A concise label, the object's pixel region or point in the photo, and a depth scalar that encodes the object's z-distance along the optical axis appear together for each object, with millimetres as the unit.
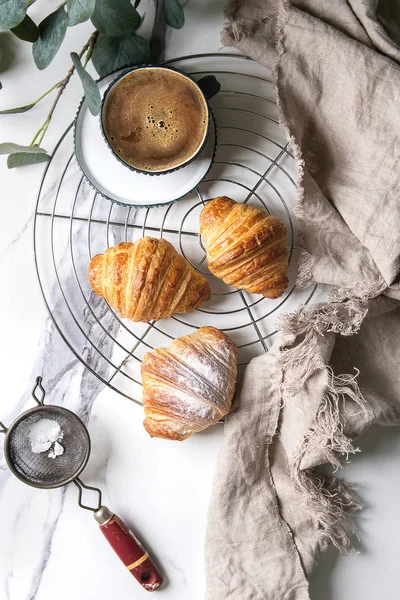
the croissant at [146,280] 703
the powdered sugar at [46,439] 740
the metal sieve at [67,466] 726
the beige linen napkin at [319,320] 702
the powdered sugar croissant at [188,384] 709
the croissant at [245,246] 703
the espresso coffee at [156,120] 716
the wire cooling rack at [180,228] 753
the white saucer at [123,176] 729
